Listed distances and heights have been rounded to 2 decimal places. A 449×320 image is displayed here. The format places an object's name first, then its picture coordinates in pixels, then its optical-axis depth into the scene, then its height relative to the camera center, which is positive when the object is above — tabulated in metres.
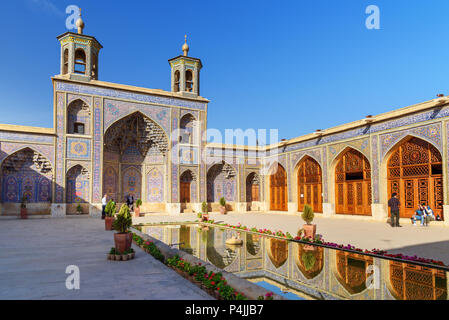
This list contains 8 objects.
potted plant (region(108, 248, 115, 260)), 5.55 -1.40
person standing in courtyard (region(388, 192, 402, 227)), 11.25 -1.29
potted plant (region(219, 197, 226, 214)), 19.33 -1.94
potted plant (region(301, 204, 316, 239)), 7.77 -1.28
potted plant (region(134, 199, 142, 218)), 16.36 -1.88
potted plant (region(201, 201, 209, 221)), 13.56 -1.76
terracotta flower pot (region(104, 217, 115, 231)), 10.27 -1.55
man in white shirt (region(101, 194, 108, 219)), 14.59 -1.34
